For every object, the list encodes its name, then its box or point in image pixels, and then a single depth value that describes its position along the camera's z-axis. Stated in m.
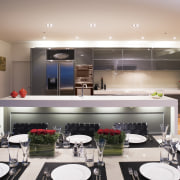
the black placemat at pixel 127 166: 1.23
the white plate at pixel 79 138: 1.88
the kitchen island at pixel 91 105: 3.17
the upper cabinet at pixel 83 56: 6.21
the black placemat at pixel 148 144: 1.77
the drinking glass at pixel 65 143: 1.75
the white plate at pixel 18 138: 1.88
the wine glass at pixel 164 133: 1.79
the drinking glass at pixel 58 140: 1.77
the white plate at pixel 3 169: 1.24
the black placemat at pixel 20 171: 1.22
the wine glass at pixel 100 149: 1.35
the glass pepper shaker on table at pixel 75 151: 1.57
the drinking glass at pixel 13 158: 1.38
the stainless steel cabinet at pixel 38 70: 6.25
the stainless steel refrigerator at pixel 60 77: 6.20
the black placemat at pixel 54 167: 1.22
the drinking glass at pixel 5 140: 1.76
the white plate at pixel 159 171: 1.21
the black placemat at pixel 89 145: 1.73
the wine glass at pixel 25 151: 1.38
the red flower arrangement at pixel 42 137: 1.55
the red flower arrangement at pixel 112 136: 1.54
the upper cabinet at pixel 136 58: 6.31
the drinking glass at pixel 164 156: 1.43
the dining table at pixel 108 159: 1.28
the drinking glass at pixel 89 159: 1.37
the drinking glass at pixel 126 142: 1.70
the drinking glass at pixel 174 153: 1.43
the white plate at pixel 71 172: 1.21
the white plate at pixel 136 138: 1.85
